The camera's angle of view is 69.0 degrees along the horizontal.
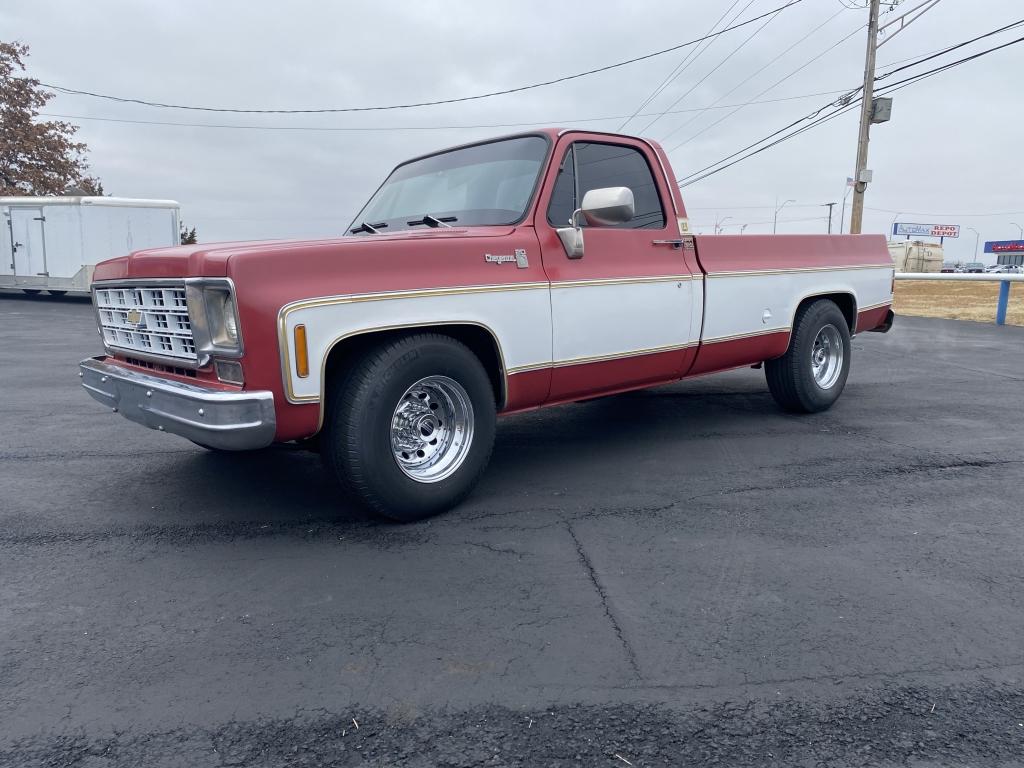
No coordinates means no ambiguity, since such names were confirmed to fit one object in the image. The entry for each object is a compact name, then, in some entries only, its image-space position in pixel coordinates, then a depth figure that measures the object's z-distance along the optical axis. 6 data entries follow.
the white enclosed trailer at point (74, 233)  19.31
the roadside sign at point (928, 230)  95.44
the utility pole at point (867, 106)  21.55
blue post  14.75
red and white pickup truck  3.14
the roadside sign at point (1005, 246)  99.44
